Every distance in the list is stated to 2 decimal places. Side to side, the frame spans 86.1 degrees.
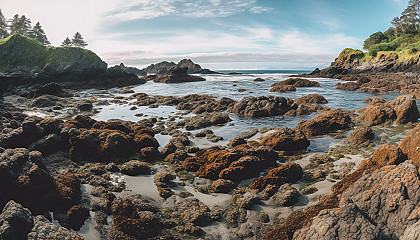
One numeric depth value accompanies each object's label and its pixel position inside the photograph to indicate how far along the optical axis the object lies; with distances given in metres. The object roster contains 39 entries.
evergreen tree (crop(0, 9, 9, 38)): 80.88
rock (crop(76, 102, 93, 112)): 27.14
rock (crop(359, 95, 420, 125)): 15.55
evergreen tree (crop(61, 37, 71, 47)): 99.31
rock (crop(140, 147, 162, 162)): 11.88
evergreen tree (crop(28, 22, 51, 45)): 89.23
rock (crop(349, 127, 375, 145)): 12.60
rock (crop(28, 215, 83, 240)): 5.14
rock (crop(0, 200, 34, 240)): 4.89
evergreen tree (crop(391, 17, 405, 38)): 95.19
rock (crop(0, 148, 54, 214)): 7.03
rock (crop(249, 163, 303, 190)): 8.70
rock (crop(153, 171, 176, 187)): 9.11
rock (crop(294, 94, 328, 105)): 27.98
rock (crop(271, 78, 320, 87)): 49.81
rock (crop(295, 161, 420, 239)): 4.96
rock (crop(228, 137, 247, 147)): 13.53
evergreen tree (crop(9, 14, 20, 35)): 85.25
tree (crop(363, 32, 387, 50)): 100.06
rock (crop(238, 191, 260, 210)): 7.38
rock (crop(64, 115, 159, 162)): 11.68
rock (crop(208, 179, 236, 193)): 8.60
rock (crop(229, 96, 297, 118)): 22.08
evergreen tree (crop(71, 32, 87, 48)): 99.31
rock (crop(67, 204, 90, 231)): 6.65
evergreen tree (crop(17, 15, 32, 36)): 86.12
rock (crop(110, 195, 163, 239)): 6.39
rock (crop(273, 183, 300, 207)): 7.40
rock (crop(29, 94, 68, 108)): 27.62
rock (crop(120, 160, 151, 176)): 10.06
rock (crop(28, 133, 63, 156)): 11.34
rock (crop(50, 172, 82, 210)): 7.32
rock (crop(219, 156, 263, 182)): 9.43
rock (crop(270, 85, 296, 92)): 42.01
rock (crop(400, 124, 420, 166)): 7.39
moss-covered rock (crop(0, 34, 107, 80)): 53.00
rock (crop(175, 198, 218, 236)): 6.50
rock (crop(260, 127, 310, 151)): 12.49
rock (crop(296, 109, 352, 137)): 15.17
